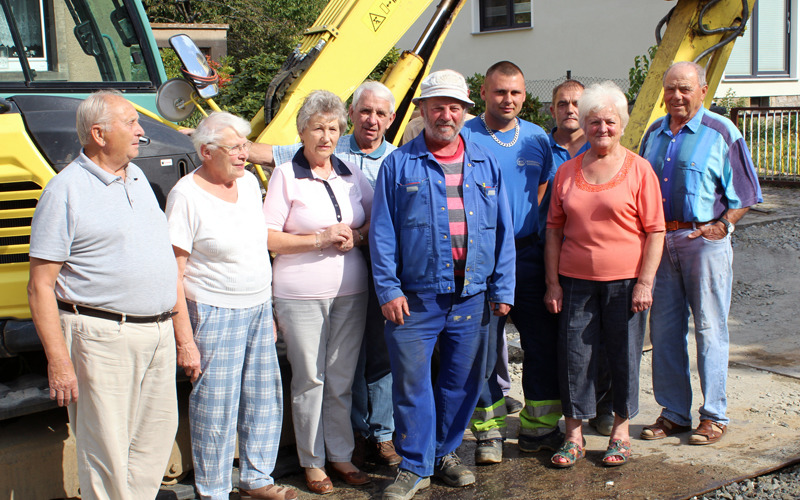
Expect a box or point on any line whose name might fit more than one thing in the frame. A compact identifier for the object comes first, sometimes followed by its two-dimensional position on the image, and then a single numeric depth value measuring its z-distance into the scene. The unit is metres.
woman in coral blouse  4.04
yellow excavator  3.59
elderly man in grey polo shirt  3.00
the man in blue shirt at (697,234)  4.33
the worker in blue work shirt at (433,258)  3.84
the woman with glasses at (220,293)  3.52
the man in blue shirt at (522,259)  4.29
